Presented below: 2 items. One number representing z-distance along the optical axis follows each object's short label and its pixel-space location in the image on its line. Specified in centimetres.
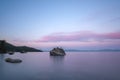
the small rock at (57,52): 8492
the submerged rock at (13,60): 4394
